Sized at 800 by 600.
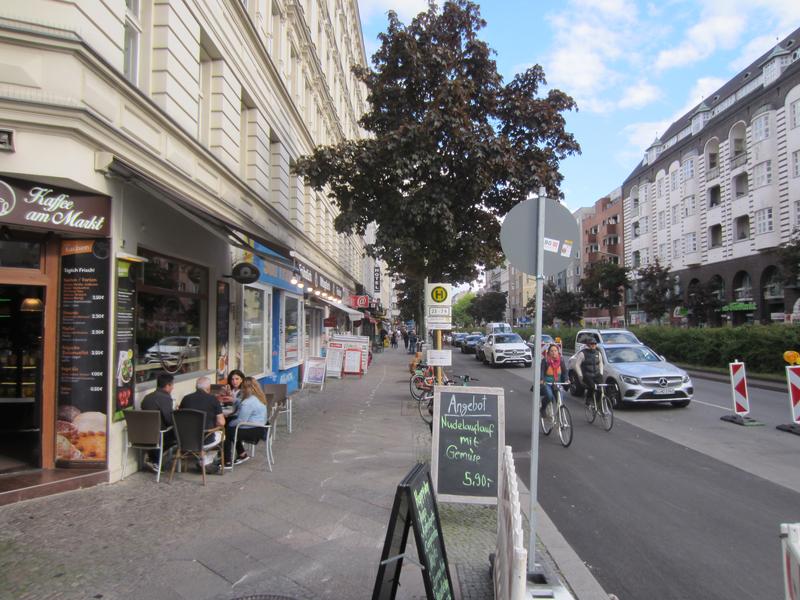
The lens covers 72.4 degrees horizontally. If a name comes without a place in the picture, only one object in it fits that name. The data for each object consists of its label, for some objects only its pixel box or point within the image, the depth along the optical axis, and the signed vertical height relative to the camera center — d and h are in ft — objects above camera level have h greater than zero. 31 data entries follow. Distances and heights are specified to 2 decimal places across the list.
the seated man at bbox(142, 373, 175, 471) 22.52 -3.28
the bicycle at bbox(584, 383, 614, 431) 33.53 -5.36
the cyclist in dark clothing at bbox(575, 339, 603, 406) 35.19 -3.03
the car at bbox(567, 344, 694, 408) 40.27 -4.47
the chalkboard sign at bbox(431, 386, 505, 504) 17.53 -3.92
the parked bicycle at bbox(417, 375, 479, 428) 34.11 -5.56
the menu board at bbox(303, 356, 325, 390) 52.80 -4.60
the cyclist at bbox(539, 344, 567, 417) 31.58 -2.75
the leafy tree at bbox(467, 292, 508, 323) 342.44 +10.95
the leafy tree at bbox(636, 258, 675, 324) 153.38 +9.10
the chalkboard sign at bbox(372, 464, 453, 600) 8.73 -3.58
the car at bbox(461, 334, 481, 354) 141.56 -5.31
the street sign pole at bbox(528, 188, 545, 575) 13.25 -0.58
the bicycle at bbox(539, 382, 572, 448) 29.12 -5.32
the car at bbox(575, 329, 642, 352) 50.64 -1.26
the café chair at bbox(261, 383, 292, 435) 31.04 -3.94
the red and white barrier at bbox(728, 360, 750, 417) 34.68 -4.33
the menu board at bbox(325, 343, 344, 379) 65.67 -4.29
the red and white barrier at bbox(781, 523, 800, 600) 7.15 -3.16
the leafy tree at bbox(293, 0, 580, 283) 38.73 +12.87
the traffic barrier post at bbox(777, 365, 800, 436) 31.14 -3.93
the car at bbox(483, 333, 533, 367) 89.81 -4.71
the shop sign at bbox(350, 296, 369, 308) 103.09 +4.38
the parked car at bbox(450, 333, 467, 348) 183.42 -5.76
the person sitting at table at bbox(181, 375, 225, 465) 22.71 -3.38
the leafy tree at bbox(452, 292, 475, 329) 476.75 +7.43
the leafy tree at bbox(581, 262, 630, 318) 181.10 +12.94
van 141.49 -0.94
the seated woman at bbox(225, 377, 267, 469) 23.22 -4.03
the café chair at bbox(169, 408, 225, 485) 21.09 -4.15
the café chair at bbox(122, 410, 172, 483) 21.13 -3.99
